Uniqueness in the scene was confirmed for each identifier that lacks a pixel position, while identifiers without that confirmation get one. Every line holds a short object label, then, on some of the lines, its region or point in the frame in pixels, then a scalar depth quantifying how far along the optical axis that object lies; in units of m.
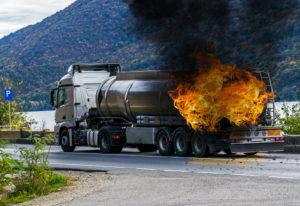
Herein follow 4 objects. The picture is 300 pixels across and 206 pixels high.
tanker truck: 25.61
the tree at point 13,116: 55.84
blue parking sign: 52.44
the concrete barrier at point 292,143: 28.38
